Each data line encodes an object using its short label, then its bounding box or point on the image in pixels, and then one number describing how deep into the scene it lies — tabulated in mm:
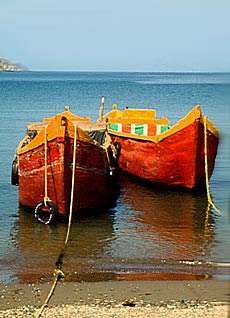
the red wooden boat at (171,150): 16219
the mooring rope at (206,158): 15535
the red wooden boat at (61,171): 12852
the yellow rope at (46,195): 12973
